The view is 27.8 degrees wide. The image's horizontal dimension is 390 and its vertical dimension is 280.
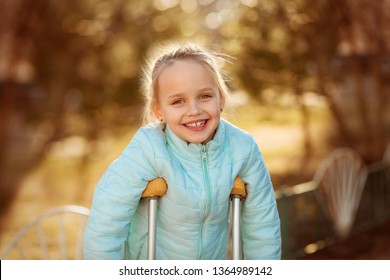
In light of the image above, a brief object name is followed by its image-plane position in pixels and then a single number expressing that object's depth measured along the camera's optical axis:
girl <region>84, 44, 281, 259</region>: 1.43
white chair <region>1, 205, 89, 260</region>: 3.07
